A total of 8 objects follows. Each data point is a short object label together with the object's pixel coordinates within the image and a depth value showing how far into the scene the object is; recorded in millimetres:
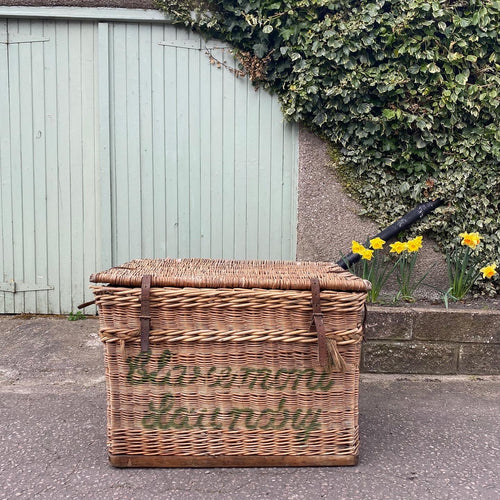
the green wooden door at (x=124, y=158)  4086
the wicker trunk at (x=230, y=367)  2100
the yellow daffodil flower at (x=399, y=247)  3529
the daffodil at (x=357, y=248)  3539
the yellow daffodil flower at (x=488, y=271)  3488
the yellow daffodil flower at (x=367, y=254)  3519
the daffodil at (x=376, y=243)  3534
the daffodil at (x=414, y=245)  3520
